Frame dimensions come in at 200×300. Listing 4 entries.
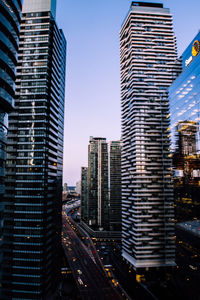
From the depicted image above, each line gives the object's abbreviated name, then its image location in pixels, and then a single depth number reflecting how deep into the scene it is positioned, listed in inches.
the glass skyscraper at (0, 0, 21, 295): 1448.1
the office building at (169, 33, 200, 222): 2733.8
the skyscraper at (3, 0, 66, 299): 2780.5
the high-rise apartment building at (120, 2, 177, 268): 3676.2
